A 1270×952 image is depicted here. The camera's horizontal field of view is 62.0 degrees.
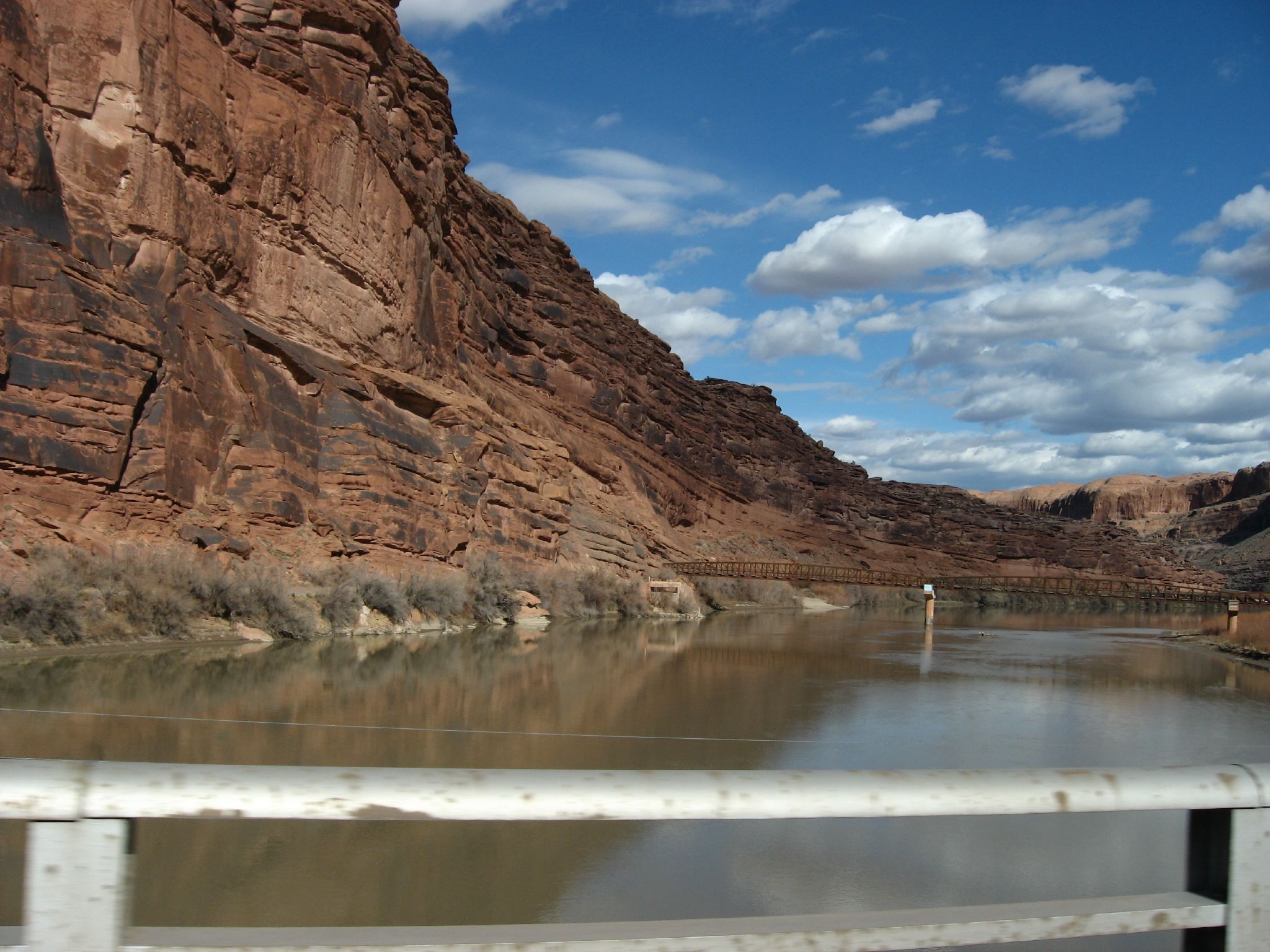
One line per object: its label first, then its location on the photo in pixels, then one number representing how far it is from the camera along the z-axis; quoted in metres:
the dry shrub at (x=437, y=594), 29.14
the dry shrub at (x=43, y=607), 18.27
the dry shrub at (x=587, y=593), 36.91
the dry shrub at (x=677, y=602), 43.75
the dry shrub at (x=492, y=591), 32.00
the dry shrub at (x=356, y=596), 25.80
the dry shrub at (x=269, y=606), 23.34
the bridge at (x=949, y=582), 47.38
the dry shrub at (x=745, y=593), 50.81
